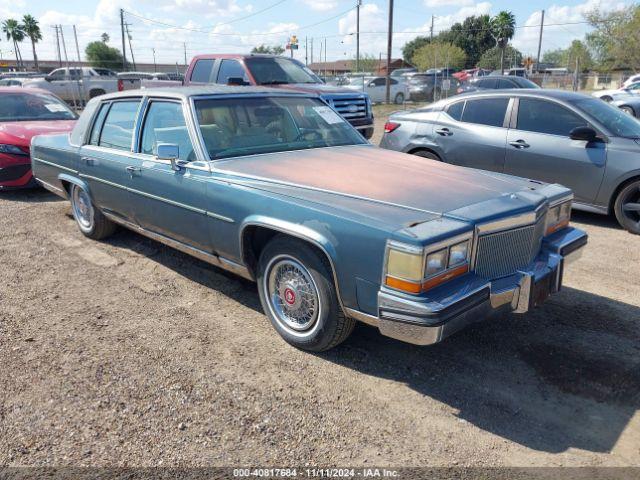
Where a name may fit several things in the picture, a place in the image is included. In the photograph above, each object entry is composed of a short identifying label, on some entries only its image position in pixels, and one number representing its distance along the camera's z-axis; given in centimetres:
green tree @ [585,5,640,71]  4050
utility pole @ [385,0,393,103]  2541
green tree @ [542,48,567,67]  8638
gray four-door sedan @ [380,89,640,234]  611
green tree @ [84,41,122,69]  7225
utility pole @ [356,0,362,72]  4897
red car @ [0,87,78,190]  777
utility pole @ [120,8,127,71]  5320
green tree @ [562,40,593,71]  5345
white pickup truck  2227
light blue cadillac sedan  292
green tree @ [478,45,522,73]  5926
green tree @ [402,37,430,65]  8336
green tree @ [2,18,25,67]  6666
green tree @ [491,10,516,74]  6694
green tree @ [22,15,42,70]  6712
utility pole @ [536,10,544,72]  5026
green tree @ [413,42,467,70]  5292
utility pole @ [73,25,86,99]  2131
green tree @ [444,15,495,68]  7256
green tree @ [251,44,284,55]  7660
